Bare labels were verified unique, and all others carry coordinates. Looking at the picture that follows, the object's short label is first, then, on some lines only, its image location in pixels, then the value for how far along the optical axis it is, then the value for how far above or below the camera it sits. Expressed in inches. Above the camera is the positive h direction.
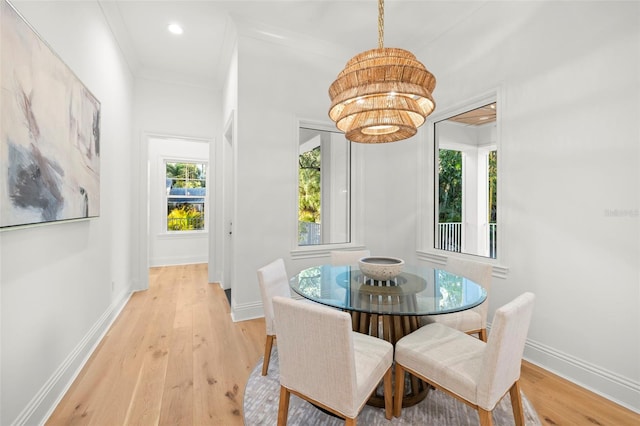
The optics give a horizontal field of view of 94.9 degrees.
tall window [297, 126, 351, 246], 143.9 +12.2
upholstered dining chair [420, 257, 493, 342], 82.5 -30.1
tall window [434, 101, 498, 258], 138.3 +16.2
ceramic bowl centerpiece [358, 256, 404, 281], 75.3 -15.3
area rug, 64.1 -46.0
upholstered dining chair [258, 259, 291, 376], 79.0 -22.5
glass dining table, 60.9 -19.4
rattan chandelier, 63.6 +26.9
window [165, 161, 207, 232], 240.8 +12.6
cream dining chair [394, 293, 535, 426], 49.7 -29.4
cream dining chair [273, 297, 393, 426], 47.4 -26.3
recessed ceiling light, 124.6 +78.1
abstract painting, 52.6 +17.2
